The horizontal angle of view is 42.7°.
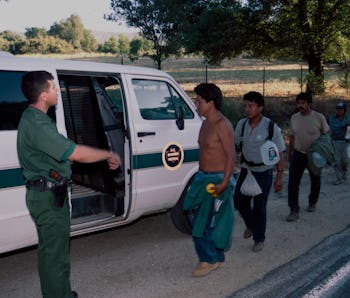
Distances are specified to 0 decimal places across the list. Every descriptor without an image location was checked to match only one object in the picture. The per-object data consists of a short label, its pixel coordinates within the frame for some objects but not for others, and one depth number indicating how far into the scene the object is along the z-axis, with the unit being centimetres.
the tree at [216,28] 1733
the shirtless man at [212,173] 414
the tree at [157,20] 1664
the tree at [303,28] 1708
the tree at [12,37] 6478
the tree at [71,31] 14277
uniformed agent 306
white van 465
